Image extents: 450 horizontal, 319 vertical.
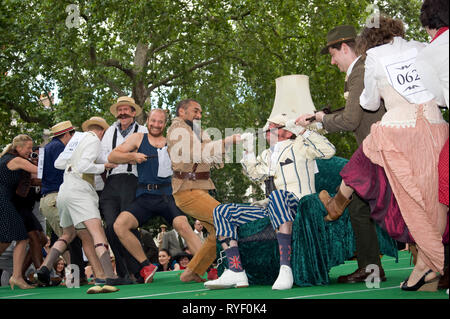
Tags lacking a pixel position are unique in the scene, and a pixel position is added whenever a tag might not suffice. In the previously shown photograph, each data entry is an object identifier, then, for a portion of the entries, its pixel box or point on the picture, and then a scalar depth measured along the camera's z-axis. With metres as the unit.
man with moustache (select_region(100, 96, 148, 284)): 7.54
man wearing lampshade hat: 5.77
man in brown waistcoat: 6.83
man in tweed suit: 5.45
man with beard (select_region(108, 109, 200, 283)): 7.26
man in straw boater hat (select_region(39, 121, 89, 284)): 8.23
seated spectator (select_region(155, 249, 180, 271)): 12.21
